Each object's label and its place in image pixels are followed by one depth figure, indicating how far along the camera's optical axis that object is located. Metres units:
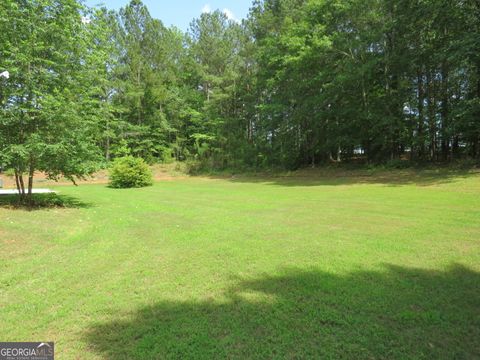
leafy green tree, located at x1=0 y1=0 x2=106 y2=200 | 9.05
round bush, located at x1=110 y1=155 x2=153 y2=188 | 21.75
